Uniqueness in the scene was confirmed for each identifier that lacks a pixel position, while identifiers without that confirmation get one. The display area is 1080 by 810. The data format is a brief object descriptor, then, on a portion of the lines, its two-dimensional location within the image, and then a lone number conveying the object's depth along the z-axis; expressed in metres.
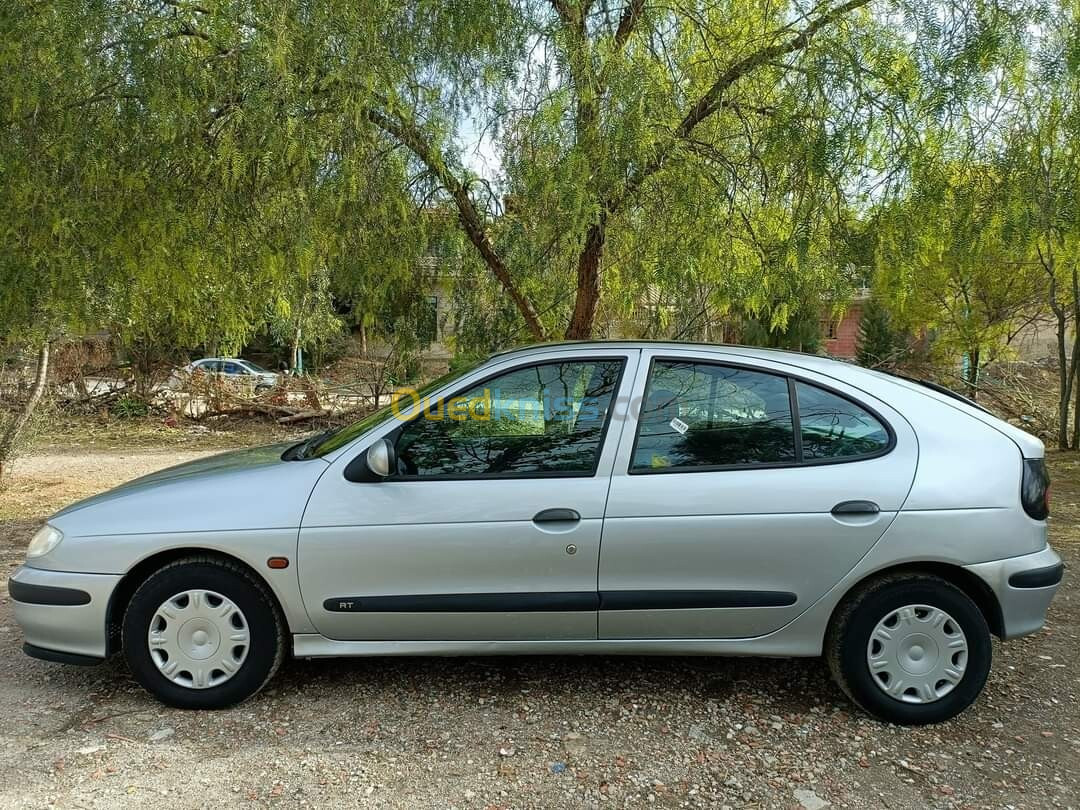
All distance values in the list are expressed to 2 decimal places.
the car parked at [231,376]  14.95
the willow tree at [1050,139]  4.71
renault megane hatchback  3.28
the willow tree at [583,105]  4.77
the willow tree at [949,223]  4.89
